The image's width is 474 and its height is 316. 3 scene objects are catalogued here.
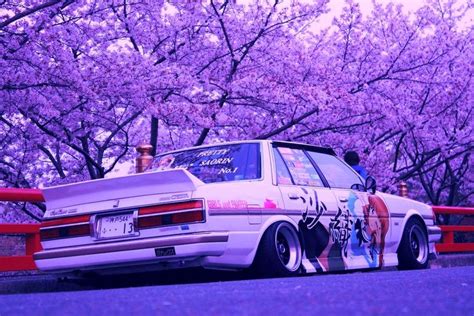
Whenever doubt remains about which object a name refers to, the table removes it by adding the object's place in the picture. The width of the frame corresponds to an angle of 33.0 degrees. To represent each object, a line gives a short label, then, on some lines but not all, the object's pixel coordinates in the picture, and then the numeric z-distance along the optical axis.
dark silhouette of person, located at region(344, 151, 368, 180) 11.10
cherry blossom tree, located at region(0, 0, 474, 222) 12.05
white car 6.76
